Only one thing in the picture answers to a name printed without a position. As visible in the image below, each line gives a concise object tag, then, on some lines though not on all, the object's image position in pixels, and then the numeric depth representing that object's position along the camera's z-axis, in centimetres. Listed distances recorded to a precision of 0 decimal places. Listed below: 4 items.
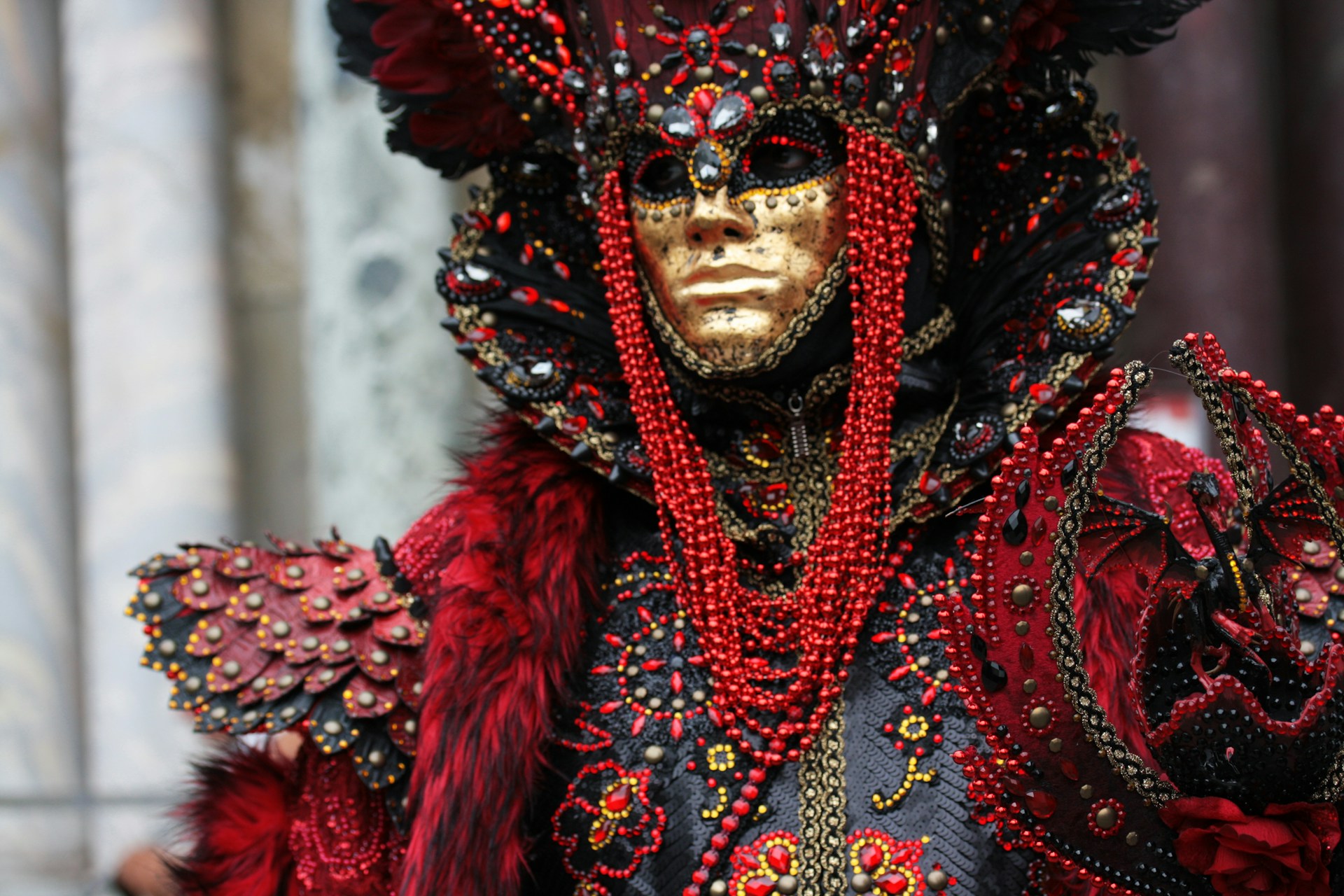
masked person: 227
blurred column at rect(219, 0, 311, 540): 577
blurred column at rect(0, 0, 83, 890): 502
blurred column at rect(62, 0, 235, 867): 504
